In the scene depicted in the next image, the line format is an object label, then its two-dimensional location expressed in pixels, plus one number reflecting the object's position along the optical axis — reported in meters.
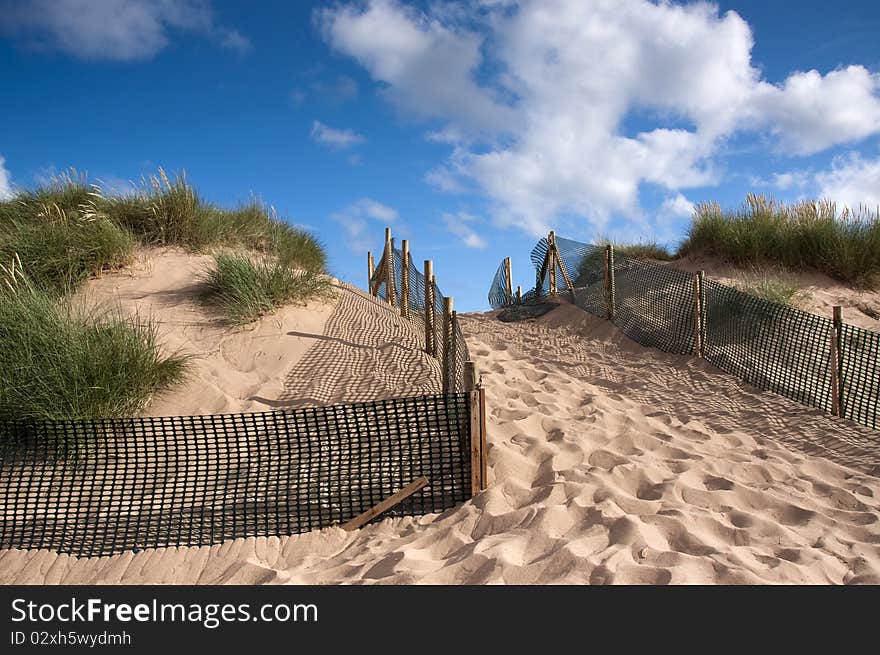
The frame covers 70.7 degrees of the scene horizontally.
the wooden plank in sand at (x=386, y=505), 4.66
